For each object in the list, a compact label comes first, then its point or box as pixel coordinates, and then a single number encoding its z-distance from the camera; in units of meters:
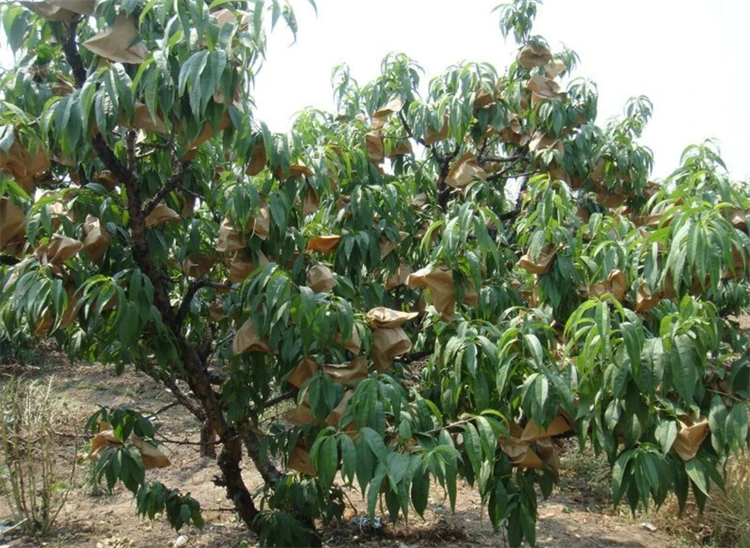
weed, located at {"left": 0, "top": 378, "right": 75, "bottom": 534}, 3.44
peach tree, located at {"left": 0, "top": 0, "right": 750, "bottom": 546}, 1.57
